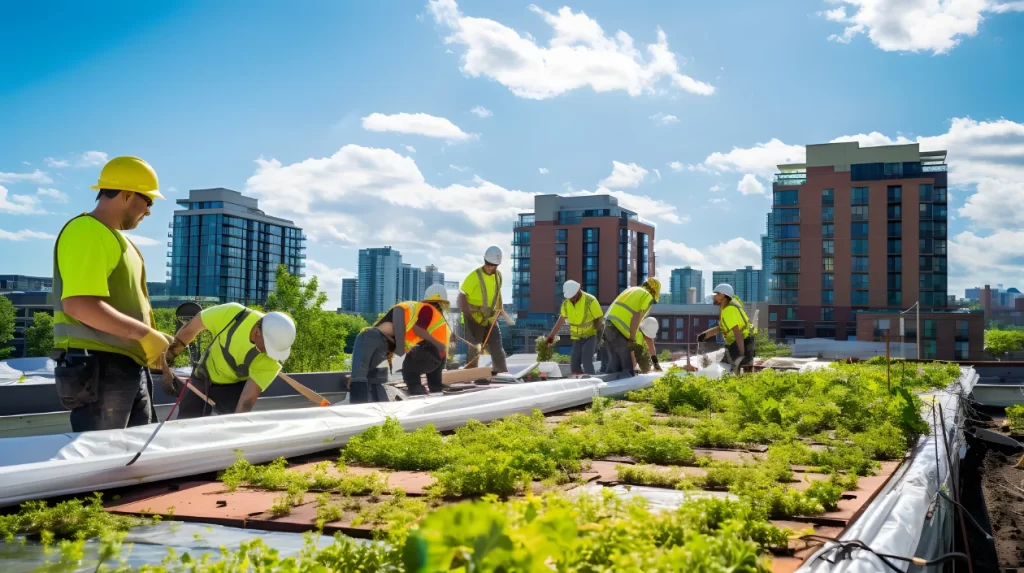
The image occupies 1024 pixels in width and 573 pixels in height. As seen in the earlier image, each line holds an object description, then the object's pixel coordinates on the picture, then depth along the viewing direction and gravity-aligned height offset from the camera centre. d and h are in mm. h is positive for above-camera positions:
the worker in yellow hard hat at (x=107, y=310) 3812 -31
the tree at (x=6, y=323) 65750 -1810
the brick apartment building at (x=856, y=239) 67250 +7543
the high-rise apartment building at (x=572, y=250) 88875 +7827
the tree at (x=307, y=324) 29109 -647
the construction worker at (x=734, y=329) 12680 -263
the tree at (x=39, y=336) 65000 -2974
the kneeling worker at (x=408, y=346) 8352 -448
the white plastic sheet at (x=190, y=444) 3430 -820
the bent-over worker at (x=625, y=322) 11055 -138
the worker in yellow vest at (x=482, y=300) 11219 +169
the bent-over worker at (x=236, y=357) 5953 -423
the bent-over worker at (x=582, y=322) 11734 -161
